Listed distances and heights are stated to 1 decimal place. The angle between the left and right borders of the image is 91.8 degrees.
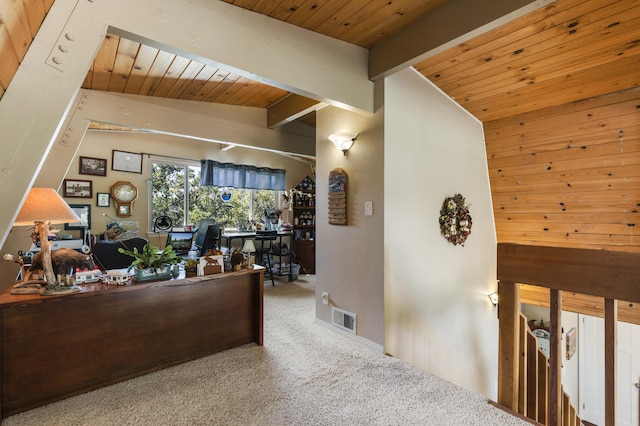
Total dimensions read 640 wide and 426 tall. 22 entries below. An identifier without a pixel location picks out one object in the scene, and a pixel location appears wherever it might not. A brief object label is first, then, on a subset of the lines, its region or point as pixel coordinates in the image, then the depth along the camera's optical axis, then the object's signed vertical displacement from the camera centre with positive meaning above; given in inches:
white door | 165.2 -85.7
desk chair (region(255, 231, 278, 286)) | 194.1 -14.6
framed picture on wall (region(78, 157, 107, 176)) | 162.6 +25.9
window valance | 200.7 +27.2
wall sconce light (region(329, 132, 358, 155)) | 115.2 +28.2
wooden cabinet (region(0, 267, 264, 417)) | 69.4 -31.2
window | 189.9 +9.9
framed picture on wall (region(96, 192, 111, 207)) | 167.2 +8.5
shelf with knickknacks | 224.7 -7.6
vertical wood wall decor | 119.4 +7.0
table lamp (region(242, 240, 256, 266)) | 158.1 -16.2
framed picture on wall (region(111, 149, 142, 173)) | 171.9 +30.2
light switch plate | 109.6 +2.4
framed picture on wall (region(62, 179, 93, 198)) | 158.2 +13.7
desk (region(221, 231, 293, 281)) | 194.4 -13.6
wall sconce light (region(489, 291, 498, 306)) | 165.5 -44.6
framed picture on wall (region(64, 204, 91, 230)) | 156.0 -0.7
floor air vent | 116.2 -40.4
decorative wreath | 131.0 -2.3
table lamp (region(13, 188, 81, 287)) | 74.2 -0.3
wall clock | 171.6 +10.6
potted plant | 87.8 -14.3
